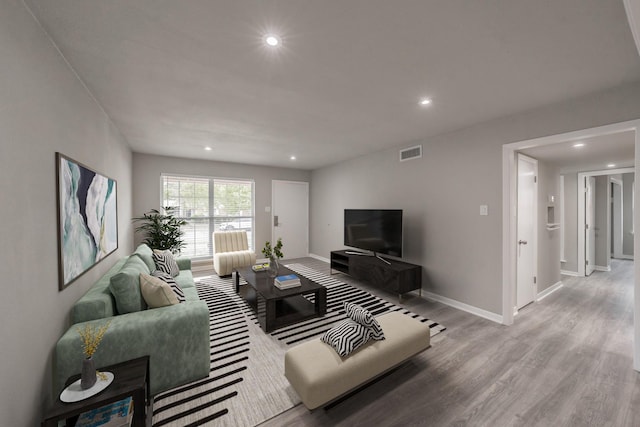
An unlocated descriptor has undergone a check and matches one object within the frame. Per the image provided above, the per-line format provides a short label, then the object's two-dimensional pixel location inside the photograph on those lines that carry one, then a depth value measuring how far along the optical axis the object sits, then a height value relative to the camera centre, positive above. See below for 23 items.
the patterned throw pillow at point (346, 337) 1.71 -0.93
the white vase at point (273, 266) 3.38 -0.77
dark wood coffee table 2.70 -1.15
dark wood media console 3.49 -0.96
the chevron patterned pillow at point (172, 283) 2.28 -0.71
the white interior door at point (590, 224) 4.73 -0.27
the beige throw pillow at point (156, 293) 1.96 -0.67
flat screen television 3.83 -0.32
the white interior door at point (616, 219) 6.05 -0.21
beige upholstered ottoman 1.53 -1.06
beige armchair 4.62 -0.82
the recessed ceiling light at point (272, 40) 1.52 +1.11
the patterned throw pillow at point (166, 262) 3.13 -0.68
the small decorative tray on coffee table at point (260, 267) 3.68 -0.86
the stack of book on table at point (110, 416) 1.30 -1.14
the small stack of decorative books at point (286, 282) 2.96 -0.87
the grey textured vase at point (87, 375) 1.26 -0.86
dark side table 1.13 -0.95
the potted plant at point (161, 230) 4.53 -0.34
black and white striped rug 1.64 -1.35
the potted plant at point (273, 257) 3.38 -0.64
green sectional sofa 1.56 -0.86
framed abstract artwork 1.61 -0.05
